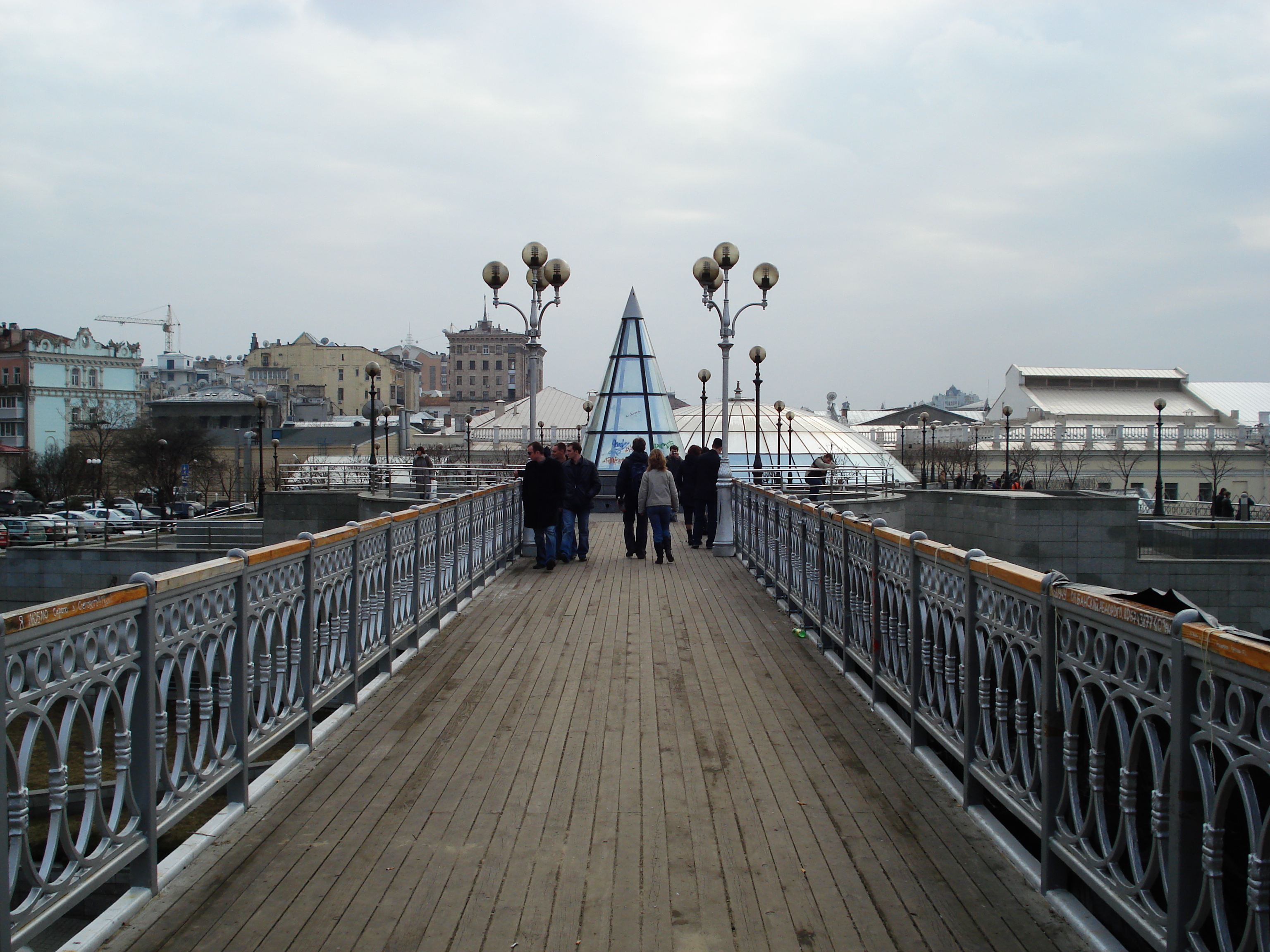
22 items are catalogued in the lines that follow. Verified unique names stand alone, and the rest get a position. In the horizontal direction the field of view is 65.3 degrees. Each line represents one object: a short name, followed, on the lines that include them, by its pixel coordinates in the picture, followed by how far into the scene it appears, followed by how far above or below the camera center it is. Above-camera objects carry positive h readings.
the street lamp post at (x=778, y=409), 38.71 +2.12
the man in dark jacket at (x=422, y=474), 24.70 -0.41
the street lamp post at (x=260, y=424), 35.39 +1.26
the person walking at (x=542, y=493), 12.62 -0.44
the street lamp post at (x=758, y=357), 31.62 +3.31
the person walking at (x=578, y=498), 13.67 -0.56
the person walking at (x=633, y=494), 14.67 -0.53
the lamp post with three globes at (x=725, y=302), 15.49 +2.89
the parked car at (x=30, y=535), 30.83 -2.52
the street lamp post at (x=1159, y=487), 34.78 -0.92
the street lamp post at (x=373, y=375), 33.83 +2.99
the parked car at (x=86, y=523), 30.11 -2.26
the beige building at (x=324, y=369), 109.69 +9.86
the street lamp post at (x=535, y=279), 16.31 +3.05
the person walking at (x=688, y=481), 15.95 -0.35
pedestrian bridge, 2.92 -1.58
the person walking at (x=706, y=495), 15.66 -0.57
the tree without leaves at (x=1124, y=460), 60.28 +0.14
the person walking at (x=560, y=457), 13.86 +0.02
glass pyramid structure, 25.83 +1.50
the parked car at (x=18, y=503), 44.22 -2.21
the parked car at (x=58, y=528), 28.91 -2.36
